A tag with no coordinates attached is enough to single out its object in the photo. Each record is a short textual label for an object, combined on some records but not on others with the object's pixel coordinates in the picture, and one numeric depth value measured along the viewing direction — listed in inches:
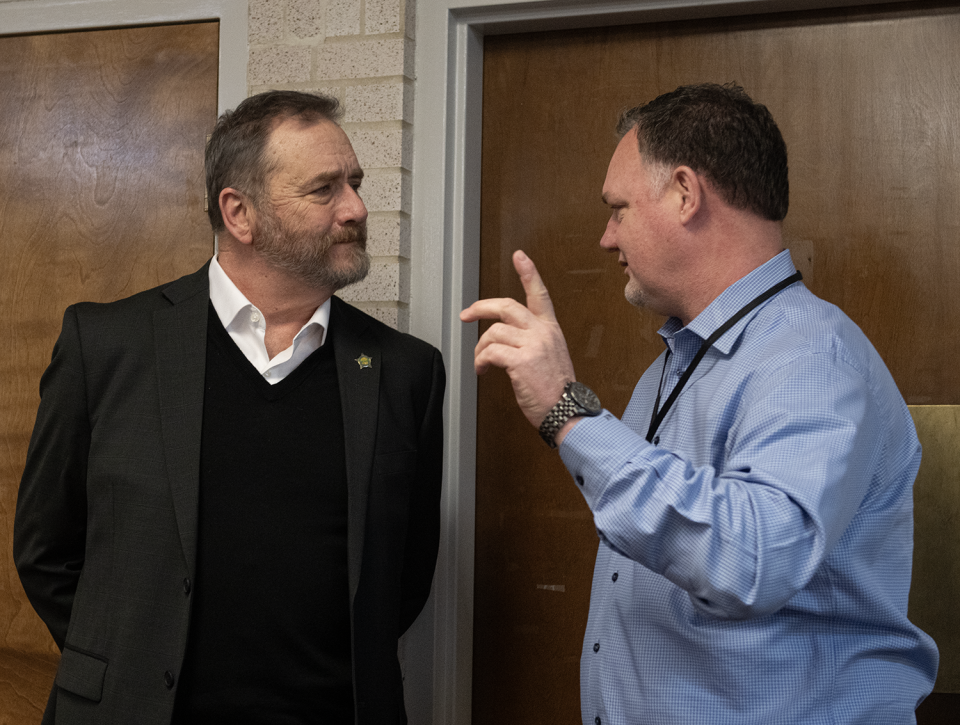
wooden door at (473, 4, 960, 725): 92.8
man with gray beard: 71.8
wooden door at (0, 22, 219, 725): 106.7
